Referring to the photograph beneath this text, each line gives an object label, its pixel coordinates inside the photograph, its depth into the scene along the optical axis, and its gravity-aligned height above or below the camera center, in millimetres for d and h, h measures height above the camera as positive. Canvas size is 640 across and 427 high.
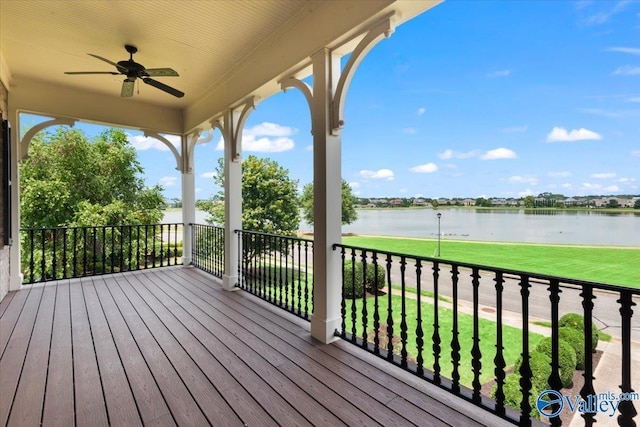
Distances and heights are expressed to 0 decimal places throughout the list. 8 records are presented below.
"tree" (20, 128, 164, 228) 9094 +1098
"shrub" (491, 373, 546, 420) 3480 -2221
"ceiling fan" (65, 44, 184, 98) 3248 +1620
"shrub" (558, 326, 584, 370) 4777 -2056
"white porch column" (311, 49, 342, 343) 2724 +143
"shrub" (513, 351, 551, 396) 3955 -2139
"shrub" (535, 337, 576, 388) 4113 -2121
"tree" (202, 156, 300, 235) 11250 +625
